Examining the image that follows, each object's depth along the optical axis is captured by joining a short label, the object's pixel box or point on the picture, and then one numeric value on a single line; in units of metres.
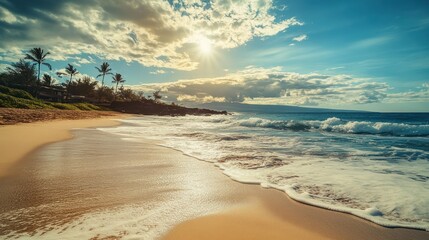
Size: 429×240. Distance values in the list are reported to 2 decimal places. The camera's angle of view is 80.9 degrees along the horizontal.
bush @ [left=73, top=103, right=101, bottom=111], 43.82
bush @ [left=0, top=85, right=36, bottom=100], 31.97
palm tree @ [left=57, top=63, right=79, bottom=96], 61.69
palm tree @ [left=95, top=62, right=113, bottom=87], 70.44
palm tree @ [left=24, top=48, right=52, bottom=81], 49.66
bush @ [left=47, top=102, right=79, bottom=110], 35.89
